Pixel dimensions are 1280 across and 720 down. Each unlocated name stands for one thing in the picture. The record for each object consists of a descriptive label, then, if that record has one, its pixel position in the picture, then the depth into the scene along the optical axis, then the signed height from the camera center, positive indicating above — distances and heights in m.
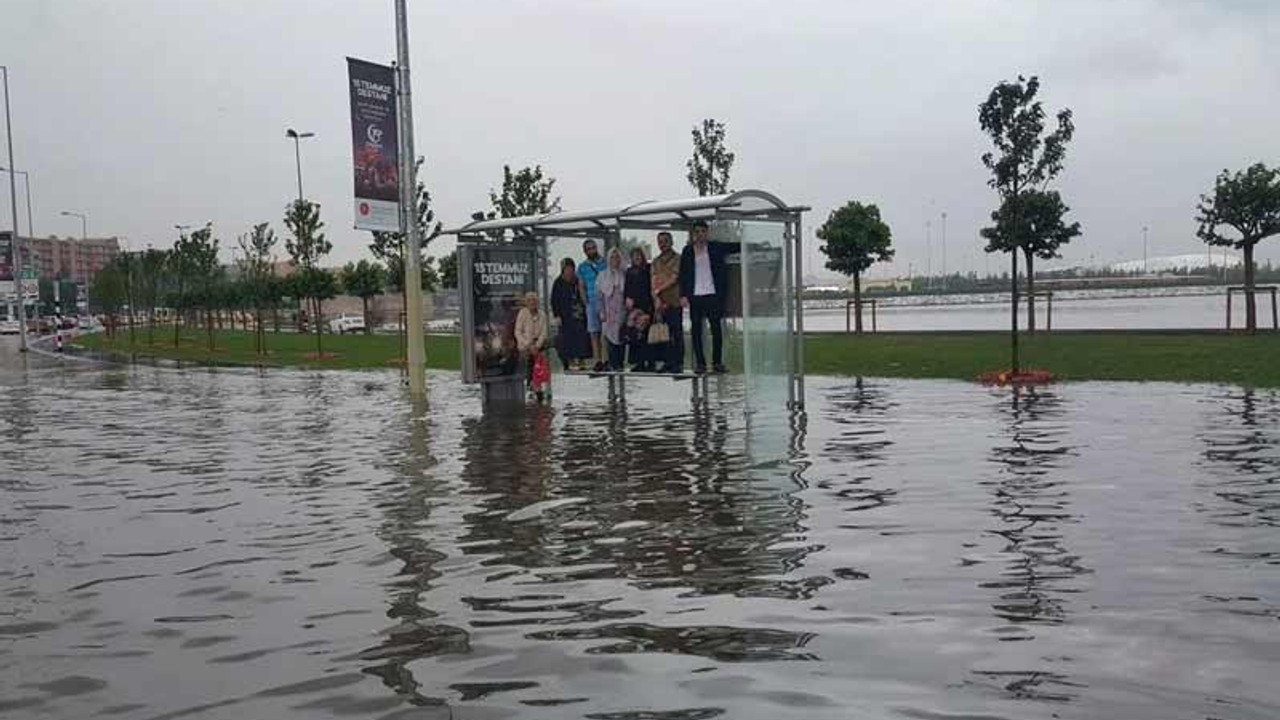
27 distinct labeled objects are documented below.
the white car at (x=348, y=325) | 72.31 -1.18
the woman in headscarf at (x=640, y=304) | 17.38 -0.07
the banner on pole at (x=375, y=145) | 20.11 +2.68
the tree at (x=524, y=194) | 31.75 +2.82
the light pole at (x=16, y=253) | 59.88 +3.32
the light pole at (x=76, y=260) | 178.75 +7.75
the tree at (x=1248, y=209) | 32.44 +2.04
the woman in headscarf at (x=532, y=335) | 18.95 -0.52
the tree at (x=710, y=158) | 33.97 +3.89
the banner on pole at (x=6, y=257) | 70.12 +3.29
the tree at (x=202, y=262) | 60.50 +2.37
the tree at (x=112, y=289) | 70.75 +1.36
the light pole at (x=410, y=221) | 20.75 +1.44
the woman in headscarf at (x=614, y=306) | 17.80 -0.09
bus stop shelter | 15.71 +0.37
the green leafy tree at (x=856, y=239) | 44.41 +1.99
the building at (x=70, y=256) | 159.38 +8.19
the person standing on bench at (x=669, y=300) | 17.06 -0.02
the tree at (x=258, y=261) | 63.16 +2.62
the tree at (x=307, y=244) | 46.50 +2.45
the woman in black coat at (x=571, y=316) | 18.55 -0.23
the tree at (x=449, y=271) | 48.03 +1.32
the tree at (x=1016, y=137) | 21.50 +2.71
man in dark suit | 16.69 +0.17
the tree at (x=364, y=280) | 63.19 +1.34
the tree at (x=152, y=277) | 64.12 +1.79
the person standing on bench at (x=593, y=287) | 18.27 +0.20
